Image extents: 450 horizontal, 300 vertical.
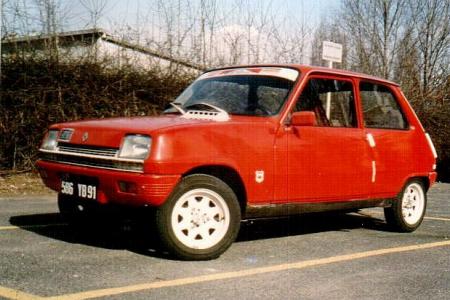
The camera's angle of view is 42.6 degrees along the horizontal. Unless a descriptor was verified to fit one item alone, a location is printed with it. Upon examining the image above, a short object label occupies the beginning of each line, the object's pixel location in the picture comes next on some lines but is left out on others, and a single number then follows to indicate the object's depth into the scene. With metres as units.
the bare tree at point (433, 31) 27.88
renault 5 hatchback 4.41
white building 9.70
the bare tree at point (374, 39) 22.11
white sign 9.81
